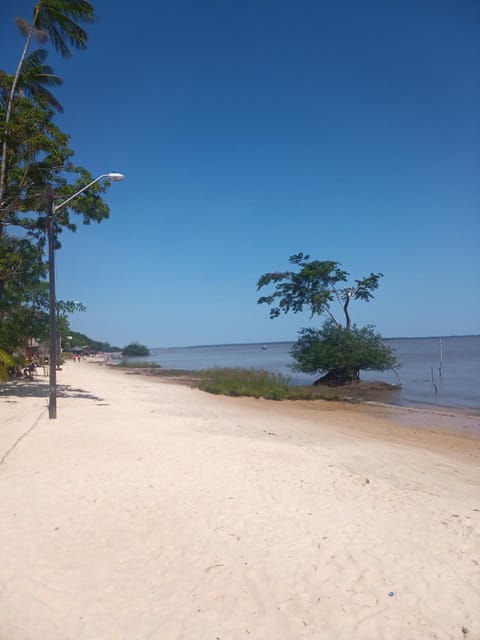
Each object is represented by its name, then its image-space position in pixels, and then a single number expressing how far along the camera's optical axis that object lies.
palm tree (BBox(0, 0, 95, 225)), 11.42
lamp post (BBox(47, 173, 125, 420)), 9.88
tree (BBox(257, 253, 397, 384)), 24.30
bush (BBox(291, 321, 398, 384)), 24.14
